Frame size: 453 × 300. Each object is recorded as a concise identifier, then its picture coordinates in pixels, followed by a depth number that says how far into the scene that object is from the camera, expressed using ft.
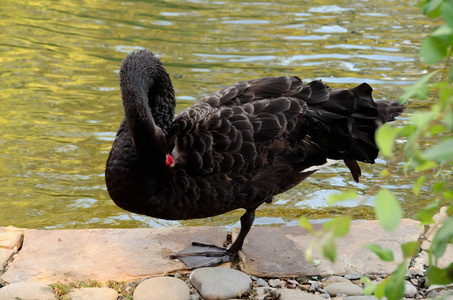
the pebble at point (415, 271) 18.17
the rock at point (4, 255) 18.87
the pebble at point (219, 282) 16.89
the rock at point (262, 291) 17.17
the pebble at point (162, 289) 16.81
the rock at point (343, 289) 17.03
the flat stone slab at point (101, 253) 18.35
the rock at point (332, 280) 17.97
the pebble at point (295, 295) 16.67
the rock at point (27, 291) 16.40
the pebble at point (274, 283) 17.95
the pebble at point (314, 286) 17.58
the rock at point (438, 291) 16.87
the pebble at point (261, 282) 17.96
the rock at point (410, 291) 17.10
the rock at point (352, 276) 18.15
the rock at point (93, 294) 16.75
